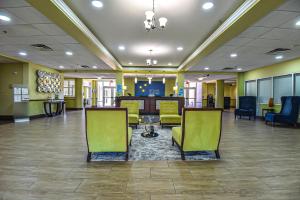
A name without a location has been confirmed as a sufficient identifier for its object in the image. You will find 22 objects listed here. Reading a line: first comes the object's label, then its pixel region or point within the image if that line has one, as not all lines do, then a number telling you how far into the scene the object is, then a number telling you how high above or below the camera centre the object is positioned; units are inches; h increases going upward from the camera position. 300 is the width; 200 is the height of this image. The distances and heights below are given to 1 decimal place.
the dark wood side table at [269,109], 333.4 -21.8
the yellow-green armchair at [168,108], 270.2 -16.8
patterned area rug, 130.9 -45.2
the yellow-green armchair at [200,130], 124.0 -23.7
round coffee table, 197.2 -42.7
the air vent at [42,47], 228.5 +67.7
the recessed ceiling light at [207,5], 142.8 +77.7
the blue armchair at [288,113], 271.9 -24.9
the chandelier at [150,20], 138.2 +64.1
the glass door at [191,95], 766.5 +10.7
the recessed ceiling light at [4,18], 146.2 +67.7
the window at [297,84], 289.9 +22.4
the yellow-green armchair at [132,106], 268.4 -13.9
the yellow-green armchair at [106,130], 119.6 -23.1
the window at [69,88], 606.5 +31.0
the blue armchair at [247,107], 364.2 -20.4
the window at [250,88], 412.3 +23.7
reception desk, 388.5 -17.4
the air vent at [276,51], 236.1 +66.1
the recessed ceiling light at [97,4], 141.3 +77.9
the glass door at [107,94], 789.9 +14.0
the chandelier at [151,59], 303.7 +80.1
